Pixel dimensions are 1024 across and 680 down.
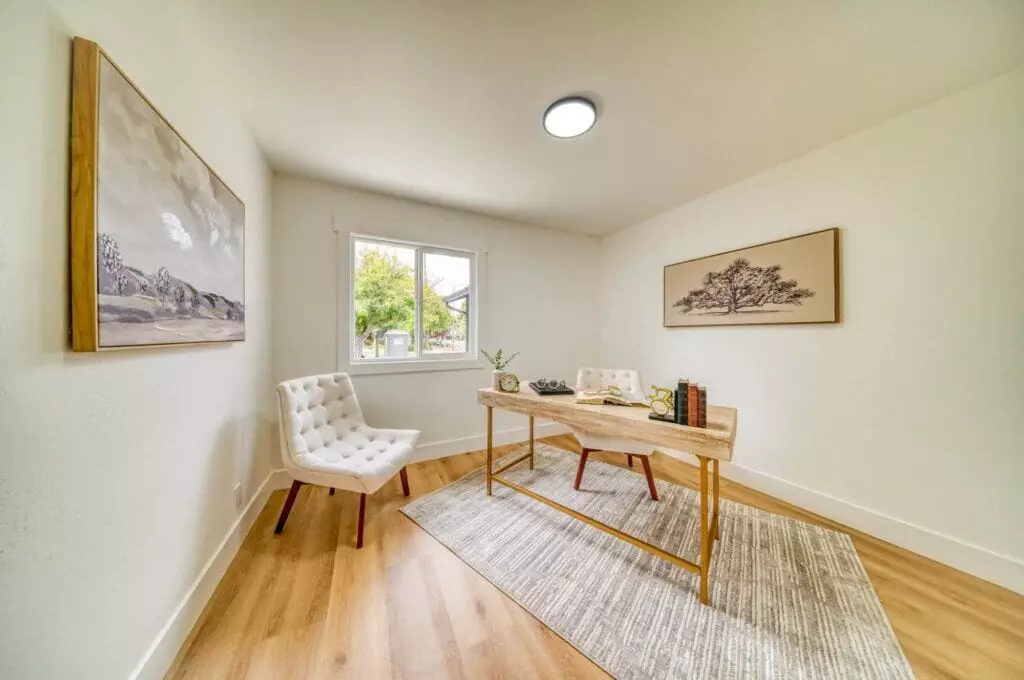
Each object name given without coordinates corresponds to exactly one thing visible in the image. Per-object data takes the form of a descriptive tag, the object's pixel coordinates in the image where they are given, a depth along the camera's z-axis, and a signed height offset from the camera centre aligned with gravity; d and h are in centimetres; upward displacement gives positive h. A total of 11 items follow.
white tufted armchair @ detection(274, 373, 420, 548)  176 -70
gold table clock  227 -33
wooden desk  132 -44
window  273 +32
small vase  230 -31
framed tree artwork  204 +42
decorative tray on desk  216 -34
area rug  115 -114
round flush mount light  163 +120
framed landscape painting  78 +35
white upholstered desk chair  208 -67
